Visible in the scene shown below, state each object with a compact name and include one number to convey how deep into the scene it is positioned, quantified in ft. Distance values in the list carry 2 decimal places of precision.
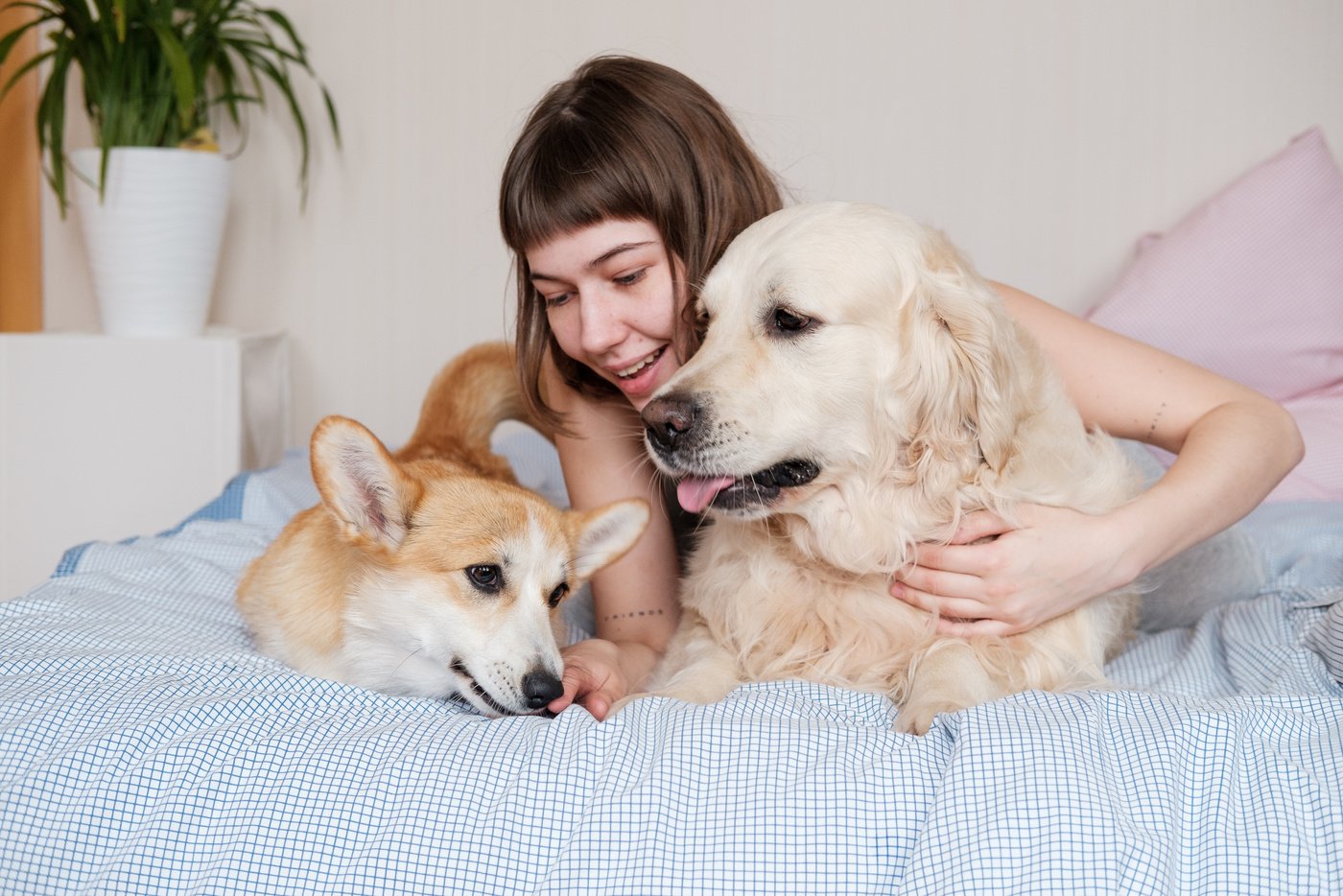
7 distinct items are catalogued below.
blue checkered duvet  3.26
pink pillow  9.65
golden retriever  4.75
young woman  4.95
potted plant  9.78
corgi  4.88
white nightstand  10.00
